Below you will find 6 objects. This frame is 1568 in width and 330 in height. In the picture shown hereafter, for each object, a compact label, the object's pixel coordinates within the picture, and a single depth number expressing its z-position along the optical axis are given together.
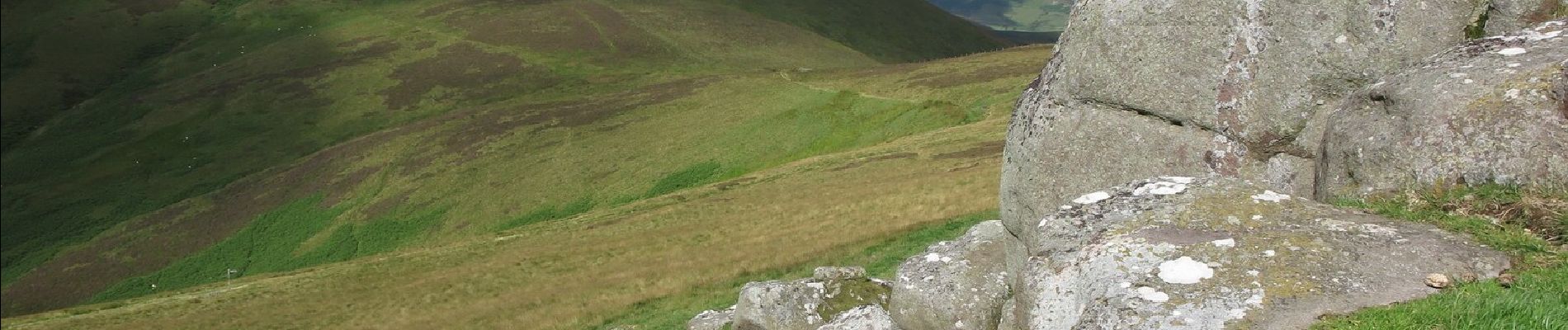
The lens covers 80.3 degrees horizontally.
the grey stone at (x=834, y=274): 22.36
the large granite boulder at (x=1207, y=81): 13.80
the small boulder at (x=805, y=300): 21.20
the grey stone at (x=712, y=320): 24.59
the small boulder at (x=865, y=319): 18.70
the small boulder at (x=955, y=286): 17.31
